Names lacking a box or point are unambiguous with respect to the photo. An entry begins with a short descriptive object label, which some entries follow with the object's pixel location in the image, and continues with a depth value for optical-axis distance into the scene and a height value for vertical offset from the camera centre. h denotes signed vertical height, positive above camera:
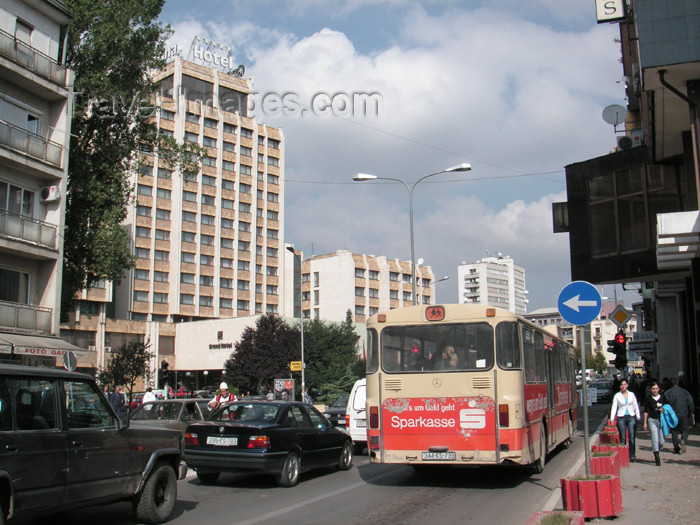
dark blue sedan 11.52 -1.32
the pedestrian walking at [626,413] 14.96 -1.12
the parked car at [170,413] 15.05 -1.07
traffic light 21.73 +0.30
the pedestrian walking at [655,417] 14.14 -1.18
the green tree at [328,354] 66.96 +0.83
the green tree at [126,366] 54.34 -0.13
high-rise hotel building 78.94 +17.47
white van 17.56 -1.36
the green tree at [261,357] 65.25 +0.55
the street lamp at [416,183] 29.08 +7.66
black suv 6.58 -0.91
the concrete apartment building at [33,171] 24.77 +7.08
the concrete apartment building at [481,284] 196.34 +21.50
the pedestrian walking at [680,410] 16.06 -1.15
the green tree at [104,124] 28.31 +10.04
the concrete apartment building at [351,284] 107.12 +12.01
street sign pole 10.63 +0.86
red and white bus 11.12 -0.41
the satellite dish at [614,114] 29.22 +10.13
